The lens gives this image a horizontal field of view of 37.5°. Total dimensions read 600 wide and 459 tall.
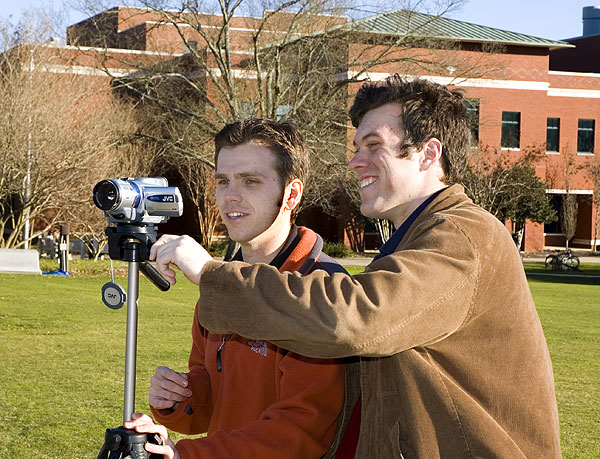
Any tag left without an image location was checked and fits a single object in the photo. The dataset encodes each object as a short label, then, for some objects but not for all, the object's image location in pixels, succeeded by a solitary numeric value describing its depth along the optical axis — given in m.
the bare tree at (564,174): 47.66
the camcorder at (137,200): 2.50
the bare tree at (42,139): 27.30
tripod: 2.52
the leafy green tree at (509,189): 41.31
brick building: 44.09
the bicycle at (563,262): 35.72
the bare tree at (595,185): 46.62
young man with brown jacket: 2.06
